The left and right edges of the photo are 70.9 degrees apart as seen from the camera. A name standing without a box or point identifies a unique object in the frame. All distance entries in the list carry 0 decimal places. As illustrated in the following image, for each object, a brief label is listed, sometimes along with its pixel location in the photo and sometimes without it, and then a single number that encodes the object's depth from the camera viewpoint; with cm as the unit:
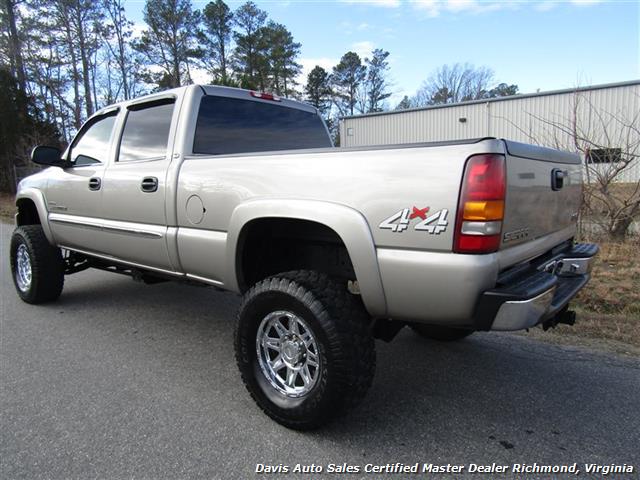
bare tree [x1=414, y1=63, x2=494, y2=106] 4941
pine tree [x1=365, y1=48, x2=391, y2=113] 4853
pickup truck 200
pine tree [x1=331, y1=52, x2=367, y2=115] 4712
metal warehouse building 1775
